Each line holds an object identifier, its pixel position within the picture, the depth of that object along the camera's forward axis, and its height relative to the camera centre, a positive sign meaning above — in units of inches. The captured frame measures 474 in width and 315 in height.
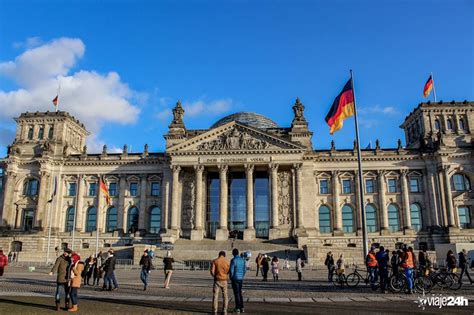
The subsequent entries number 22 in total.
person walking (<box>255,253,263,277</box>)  1329.6 -49.5
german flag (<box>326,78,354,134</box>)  1226.6 +396.6
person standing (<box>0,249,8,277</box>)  852.4 -33.2
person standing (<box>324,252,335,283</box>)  1088.2 -55.2
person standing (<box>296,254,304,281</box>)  1183.6 -64.4
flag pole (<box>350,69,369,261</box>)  1087.1 +123.4
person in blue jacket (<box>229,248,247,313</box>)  575.5 -38.8
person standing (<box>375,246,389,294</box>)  826.8 -49.9
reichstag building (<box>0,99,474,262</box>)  2475.4 +353.3
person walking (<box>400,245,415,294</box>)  786.2 -40.0
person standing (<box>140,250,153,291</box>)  885.2 -46.8
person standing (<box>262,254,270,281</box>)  1180.5 -66.5
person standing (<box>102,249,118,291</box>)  868.6 -53.3
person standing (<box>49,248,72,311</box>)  595.2 -41.3
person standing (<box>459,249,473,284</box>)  988.6 -43.0
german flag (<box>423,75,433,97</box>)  2458.4 +910.9
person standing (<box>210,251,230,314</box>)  553.9 -43.7
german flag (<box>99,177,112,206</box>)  2130.9 +279.7
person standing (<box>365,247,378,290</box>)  869.8 -46.5
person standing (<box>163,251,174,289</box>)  920.3 -53.2
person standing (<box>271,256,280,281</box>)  1192.1 -72.9
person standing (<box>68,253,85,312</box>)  587.6 -48.5
